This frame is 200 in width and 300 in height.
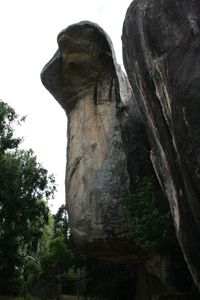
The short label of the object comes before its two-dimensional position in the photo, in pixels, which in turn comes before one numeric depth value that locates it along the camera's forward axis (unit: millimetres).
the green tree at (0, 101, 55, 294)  10032
